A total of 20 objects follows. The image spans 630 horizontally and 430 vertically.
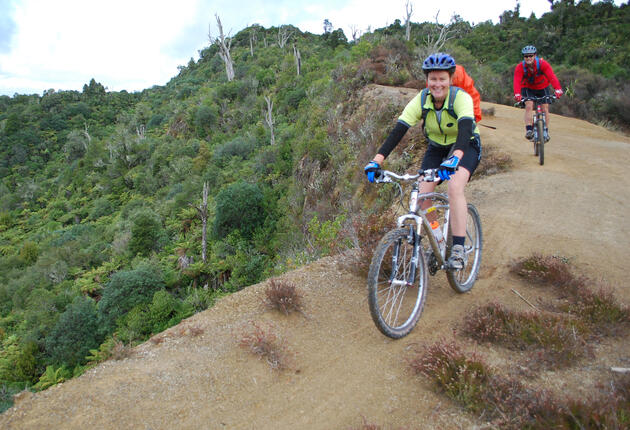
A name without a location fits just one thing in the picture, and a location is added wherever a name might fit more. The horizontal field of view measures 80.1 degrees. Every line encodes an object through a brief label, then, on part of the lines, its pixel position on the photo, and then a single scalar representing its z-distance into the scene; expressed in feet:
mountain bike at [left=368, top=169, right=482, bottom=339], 9.88
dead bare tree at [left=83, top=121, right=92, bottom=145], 203.78
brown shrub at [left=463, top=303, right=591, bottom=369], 9.25
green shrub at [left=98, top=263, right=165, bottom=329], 61.67
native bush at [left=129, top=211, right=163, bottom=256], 90.38
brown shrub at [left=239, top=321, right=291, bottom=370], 10.55
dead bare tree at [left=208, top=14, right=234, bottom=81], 189.37
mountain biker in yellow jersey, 10.37
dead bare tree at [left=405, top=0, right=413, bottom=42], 111.77
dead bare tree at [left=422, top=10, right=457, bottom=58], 62.15
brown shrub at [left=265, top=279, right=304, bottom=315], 12.97
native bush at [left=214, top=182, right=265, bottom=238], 78.84
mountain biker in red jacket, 23.66
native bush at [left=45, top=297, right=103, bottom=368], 60.08
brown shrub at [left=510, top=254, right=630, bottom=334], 10.39
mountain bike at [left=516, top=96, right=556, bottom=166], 24.64
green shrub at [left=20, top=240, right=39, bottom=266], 120.06
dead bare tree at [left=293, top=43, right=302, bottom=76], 152.52
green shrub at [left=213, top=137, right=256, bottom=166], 124.06
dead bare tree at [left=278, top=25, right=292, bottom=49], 217.64
